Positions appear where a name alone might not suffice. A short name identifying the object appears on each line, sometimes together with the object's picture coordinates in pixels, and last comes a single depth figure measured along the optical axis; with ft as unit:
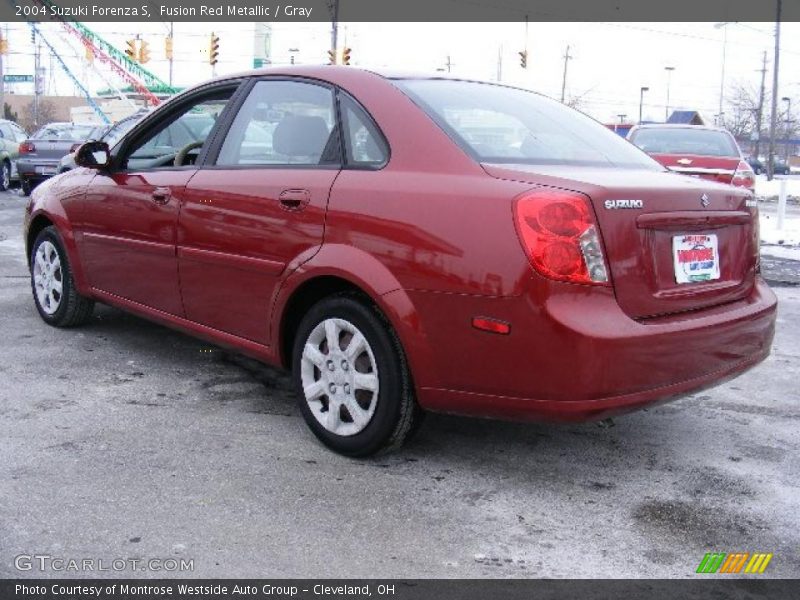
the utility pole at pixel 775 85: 112.45
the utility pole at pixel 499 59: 207.10
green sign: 258.37
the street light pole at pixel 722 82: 170.49
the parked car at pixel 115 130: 44.55
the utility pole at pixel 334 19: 108.06
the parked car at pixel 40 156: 54.85
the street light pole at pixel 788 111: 253.44
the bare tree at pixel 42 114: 291.15
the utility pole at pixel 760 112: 194.64
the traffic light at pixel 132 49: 109.81
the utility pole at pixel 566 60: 230.27
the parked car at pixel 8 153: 61.16
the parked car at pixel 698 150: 35.94
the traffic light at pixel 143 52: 108.68
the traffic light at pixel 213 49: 100.38
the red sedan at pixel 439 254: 9.84
